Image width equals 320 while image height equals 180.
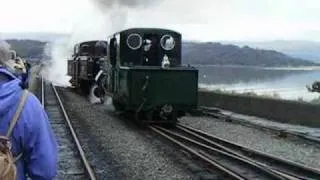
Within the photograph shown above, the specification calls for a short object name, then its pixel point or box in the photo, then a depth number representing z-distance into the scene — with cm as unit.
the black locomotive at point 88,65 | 3072
